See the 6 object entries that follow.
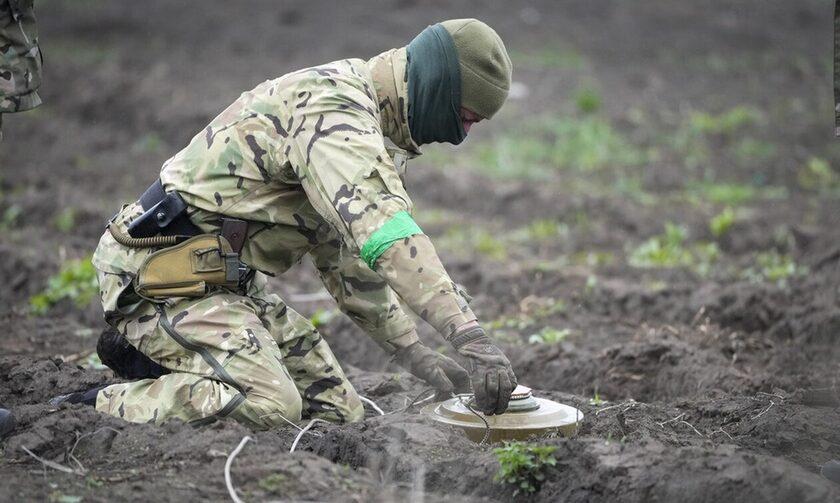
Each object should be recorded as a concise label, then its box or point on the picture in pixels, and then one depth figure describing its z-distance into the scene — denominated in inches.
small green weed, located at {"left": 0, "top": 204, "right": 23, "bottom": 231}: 796.0
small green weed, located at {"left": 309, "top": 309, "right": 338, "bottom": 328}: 579.2
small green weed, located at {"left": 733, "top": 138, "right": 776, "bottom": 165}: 961.4
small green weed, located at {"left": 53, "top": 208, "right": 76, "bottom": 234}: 782.5
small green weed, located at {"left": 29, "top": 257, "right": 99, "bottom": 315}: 621.0
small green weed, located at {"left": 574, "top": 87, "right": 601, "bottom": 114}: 1096.2
